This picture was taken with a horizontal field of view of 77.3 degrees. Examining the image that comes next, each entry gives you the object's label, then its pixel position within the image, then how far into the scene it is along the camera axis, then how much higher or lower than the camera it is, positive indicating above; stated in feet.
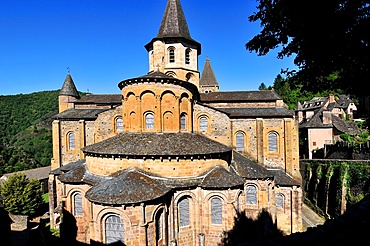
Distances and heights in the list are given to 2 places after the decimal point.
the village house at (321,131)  105.70 -4.96
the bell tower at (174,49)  83.65 +27.34
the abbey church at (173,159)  42.47 -8.60
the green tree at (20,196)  88.02 -26.82
